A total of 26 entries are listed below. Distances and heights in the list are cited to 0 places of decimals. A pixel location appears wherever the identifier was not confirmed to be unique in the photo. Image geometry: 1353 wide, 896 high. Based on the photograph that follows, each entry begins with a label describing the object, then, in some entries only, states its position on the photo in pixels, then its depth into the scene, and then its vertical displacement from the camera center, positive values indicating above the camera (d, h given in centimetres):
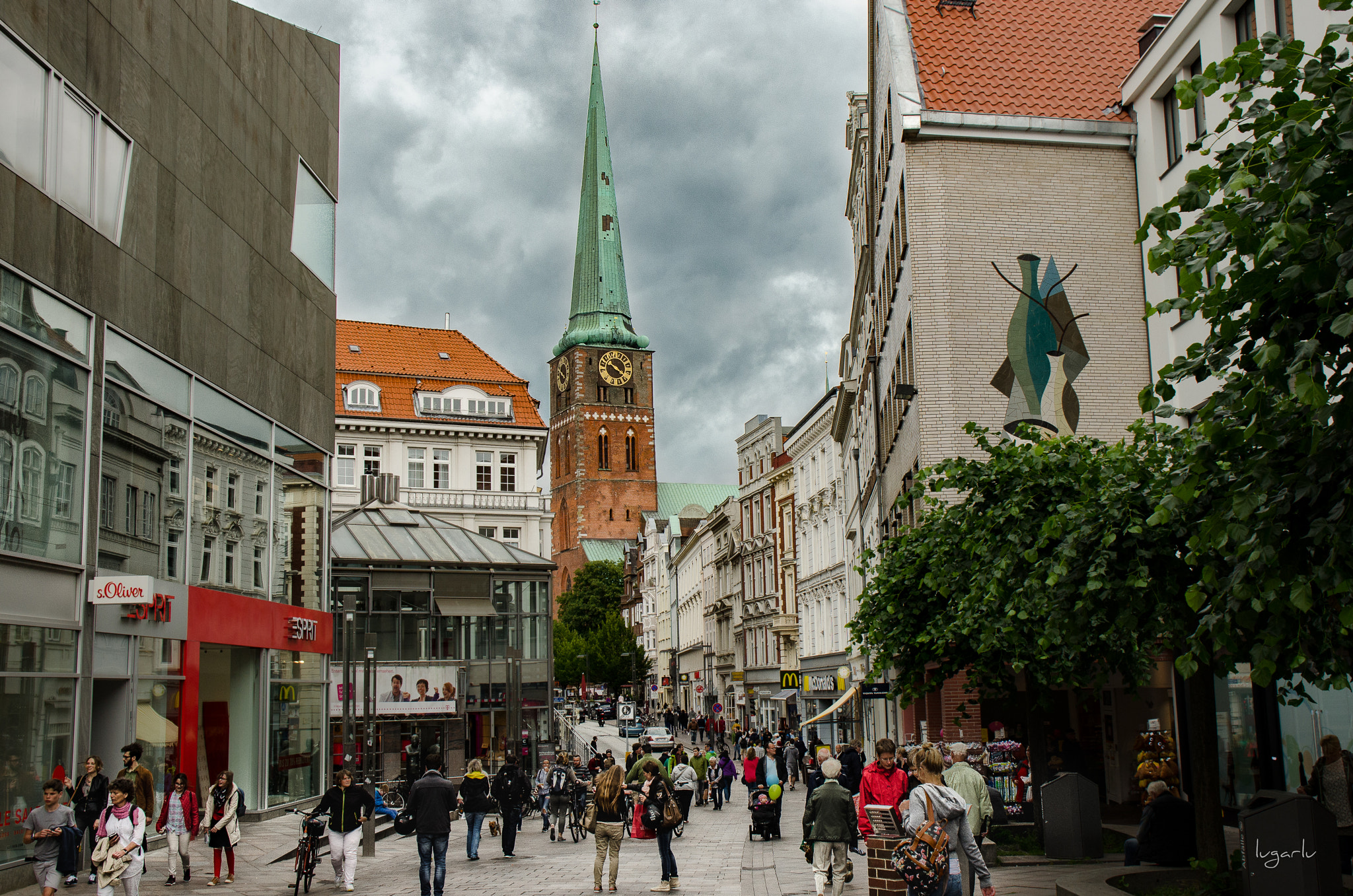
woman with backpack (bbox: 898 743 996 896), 934 -117
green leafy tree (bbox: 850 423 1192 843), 1255 +90
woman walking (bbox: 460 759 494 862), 1966 -196
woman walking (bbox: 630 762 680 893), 1543 -179
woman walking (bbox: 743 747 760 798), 2606 -214
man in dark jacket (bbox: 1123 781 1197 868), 1298 -175
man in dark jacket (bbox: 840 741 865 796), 2291 -186
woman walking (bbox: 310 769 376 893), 1509 -170
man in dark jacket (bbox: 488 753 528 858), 2055 -202
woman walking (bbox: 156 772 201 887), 1625 -179
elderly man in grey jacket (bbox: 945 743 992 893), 1329 -131
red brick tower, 14000 +2567
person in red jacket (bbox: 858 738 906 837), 1423 -130
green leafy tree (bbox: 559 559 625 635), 11812 +620
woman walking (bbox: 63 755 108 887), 1440 -129
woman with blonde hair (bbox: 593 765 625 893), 1541 -174
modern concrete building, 1545 +415
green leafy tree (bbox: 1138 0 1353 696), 641 +160
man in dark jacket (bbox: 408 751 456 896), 1443 -166
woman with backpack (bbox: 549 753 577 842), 2411 -230
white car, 5244 -305
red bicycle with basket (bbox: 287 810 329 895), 1509 -202
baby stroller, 2212 -253
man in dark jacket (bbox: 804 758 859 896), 1359 -169
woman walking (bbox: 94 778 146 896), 1212 -145
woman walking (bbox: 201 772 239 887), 1605 -177
